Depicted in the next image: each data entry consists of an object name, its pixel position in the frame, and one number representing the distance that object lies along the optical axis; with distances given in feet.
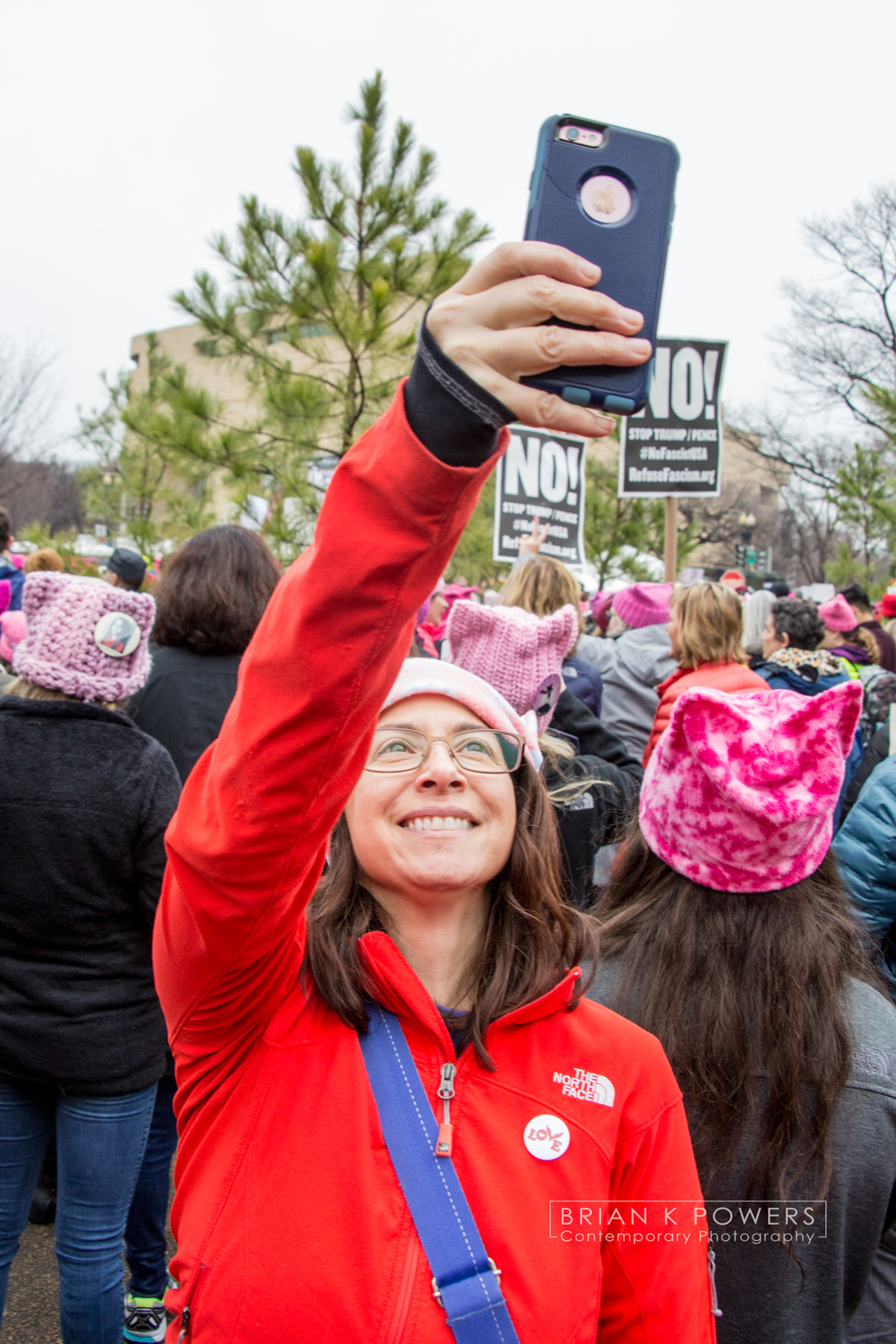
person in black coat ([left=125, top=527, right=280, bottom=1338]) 10.05
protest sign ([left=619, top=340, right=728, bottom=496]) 19.26
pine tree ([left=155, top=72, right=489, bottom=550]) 29.78
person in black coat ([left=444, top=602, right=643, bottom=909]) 9.27
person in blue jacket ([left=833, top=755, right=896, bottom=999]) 8.41
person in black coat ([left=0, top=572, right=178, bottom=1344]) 7.20
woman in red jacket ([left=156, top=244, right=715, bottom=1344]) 2.59
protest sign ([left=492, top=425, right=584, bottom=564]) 24.20
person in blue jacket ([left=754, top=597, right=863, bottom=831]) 16.16
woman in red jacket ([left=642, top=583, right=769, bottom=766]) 13.44
